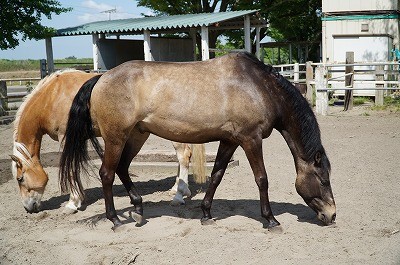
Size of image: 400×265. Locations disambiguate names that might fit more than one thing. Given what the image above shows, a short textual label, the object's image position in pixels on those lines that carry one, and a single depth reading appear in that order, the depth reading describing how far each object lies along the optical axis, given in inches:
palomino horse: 230.4
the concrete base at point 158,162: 295.7
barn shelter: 693.3
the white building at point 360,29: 671.8
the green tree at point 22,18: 605.9
